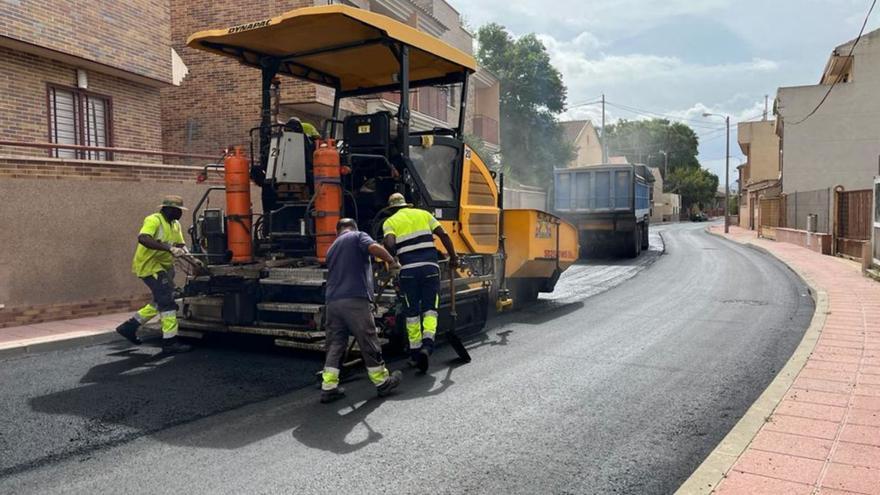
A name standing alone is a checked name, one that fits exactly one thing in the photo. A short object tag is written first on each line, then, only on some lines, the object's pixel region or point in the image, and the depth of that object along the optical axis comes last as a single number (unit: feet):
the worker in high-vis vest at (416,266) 19.94
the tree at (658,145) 263.29
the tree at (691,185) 246.27
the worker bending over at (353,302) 17.08
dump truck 60.03
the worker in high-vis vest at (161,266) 22.52
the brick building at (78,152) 27.27
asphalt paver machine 20.34
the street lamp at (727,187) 122.52
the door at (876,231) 40.99
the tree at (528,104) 130.31
